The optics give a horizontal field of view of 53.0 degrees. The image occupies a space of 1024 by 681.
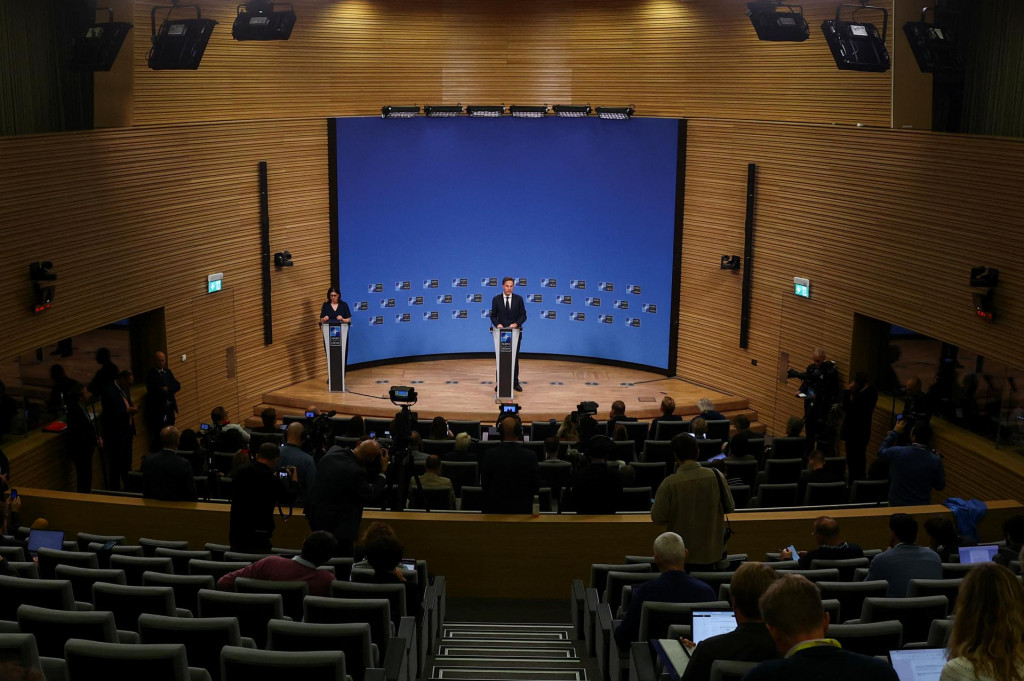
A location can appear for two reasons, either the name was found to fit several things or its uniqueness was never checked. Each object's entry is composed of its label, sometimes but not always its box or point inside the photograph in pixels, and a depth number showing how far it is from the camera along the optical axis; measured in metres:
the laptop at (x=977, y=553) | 6.12
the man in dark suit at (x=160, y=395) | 11.77
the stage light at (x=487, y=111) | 15.12
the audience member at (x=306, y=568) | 5.41
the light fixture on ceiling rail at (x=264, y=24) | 11.99
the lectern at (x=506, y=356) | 14.26
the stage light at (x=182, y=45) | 11.63
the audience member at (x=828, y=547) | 6.16
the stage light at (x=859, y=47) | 11.01
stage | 14.01
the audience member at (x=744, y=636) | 3.76
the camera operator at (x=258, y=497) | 7.02
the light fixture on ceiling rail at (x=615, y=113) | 14.99
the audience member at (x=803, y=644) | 3.00
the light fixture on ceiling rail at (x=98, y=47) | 11.46
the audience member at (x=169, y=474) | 8.22
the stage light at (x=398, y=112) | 15.12
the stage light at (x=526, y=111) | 15.17
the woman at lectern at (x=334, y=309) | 14.45
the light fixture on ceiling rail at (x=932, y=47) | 10.90
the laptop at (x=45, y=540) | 6.92
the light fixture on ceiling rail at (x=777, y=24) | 11.27
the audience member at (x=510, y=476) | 7.56
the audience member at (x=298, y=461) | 7.54
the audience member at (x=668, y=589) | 5.15
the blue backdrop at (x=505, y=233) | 15.82
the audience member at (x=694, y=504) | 6.64
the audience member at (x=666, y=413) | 10.65
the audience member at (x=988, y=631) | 3.18
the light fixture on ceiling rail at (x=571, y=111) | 15.06
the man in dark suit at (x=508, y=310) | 14.56
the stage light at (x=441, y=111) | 15.19
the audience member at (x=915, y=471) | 8.26
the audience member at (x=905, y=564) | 5.68
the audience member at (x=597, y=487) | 7.64
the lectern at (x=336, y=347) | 14.52
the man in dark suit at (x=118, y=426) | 10.91
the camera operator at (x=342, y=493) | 6.92
